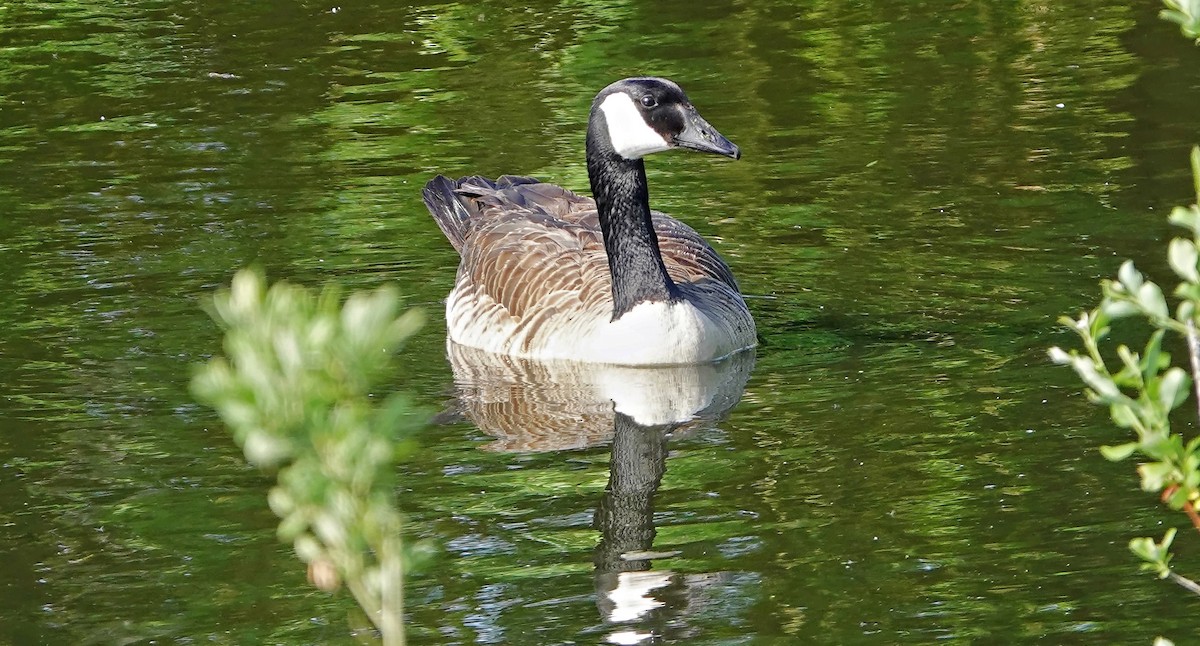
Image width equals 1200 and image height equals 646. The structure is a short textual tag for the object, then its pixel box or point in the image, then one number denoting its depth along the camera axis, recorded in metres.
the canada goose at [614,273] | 18.61
